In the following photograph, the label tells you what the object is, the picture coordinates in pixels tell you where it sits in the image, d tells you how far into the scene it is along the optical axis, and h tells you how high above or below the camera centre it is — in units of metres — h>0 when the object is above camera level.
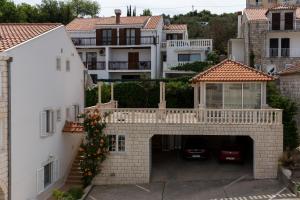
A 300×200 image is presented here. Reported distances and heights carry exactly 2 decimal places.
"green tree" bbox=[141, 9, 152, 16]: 80.25 +14.05
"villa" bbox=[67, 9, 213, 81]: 50.59 +5.02
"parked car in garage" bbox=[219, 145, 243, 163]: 27.75 -3.69
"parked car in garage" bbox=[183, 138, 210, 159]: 28.45 -3.49
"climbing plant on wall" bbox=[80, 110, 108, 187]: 25.36 -2.95
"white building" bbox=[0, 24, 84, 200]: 19.36 -0.74
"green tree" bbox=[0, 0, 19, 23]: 57.55 +10.05
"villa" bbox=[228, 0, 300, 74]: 45.06 +5.38
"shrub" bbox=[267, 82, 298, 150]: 26.62 -1.60
